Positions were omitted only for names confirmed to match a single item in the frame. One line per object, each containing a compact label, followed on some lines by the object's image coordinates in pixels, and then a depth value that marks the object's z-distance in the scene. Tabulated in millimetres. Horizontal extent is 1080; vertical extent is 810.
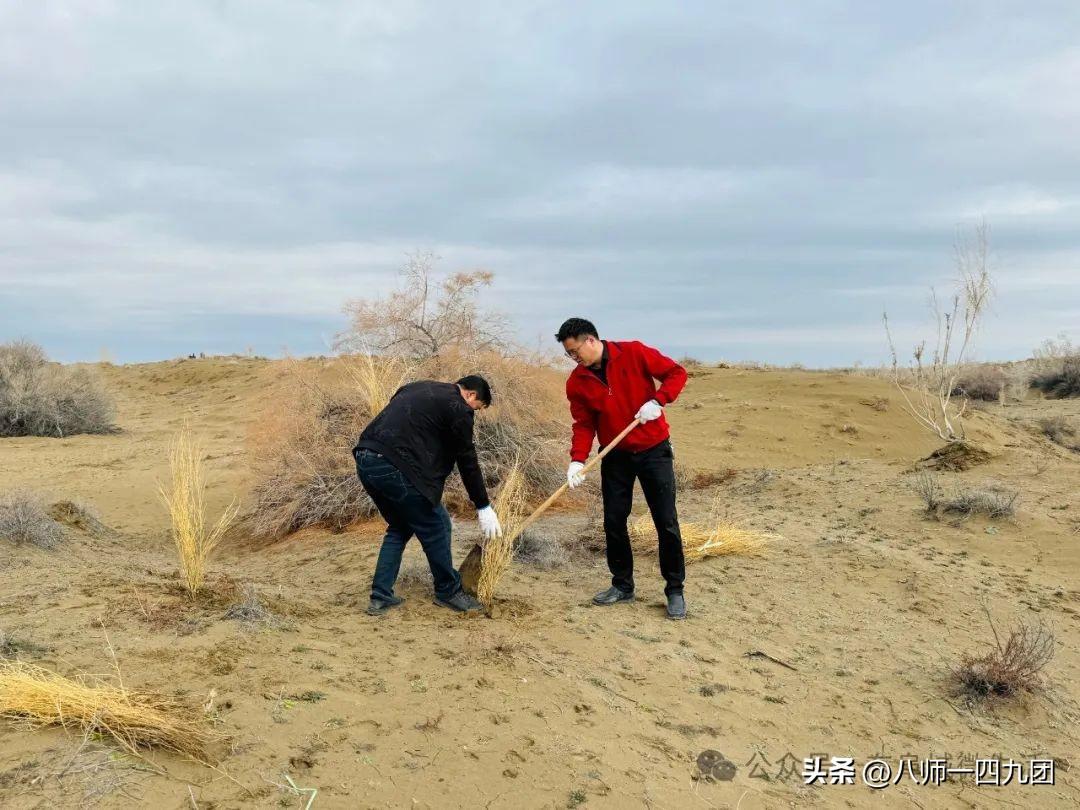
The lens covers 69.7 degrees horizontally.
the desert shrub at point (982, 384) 18703
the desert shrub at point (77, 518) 7121
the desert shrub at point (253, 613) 3934
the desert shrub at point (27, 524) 5750
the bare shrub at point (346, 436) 7684
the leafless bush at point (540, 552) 5812
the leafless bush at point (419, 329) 8727
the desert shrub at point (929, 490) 7027
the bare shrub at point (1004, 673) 3871
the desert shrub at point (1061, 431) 12641
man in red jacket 4598
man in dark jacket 4367
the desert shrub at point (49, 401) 14820
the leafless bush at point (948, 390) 8906
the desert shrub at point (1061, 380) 18266
